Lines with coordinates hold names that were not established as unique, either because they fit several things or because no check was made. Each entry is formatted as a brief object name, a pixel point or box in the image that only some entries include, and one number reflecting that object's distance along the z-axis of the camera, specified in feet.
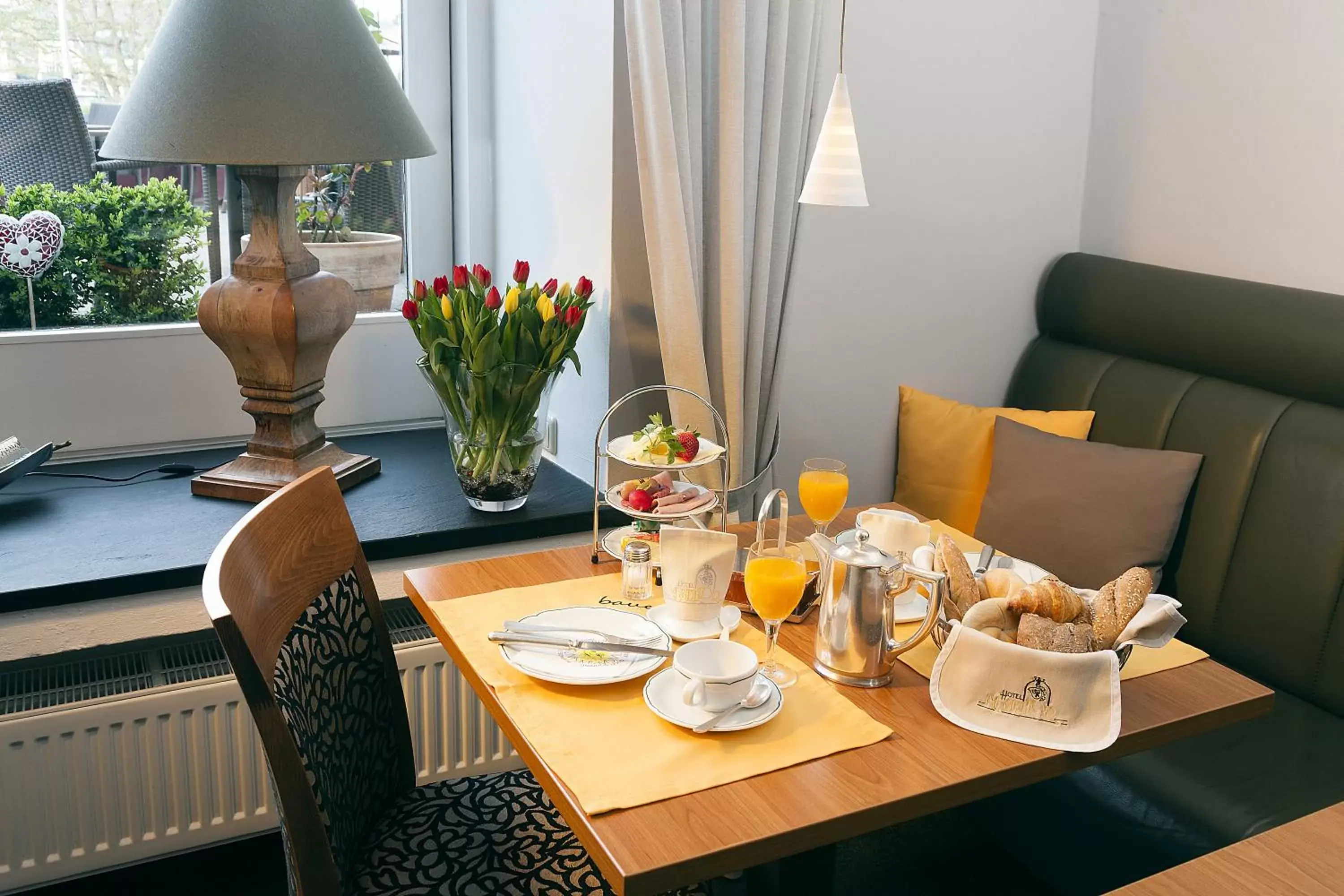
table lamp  5.71
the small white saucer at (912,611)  5.07
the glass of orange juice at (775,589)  4.43
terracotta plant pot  7.79
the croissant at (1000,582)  4.79
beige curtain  6.42
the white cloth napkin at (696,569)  4.78
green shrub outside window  7.00
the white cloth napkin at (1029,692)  4.26
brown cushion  6.97
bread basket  4.58
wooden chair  3.81
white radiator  5.67
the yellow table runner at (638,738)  3.78
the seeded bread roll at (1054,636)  4.37
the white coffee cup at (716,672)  4.15
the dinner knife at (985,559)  5.35
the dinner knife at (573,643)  4.51
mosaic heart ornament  6.80
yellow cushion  7.97
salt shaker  5.15
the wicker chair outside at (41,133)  6.84
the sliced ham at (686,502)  5.42
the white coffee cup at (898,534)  5.52
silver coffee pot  4.44
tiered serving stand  5.39
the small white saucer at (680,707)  4.09
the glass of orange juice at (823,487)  5.68
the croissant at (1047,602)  4.51
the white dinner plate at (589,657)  4.38
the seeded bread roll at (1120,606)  4.44
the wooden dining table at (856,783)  3.47
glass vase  6.20
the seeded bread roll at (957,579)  4.65
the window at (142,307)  6.93
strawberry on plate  5.50
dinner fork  4.65
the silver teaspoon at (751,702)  4.04
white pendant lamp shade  5.78
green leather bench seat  5.82
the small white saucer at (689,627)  4.79
